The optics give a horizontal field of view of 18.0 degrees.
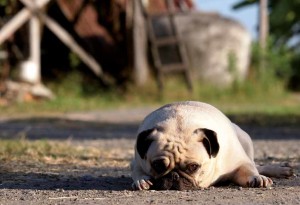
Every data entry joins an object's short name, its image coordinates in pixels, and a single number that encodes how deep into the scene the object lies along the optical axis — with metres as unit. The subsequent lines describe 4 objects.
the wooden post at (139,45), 22.69
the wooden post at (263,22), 28.39
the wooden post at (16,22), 20.53
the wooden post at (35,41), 21.20
